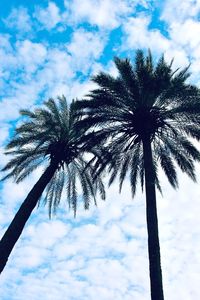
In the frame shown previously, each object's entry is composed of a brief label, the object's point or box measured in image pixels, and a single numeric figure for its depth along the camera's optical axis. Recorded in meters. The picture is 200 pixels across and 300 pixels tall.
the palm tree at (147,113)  11.90
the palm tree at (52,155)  13.19
